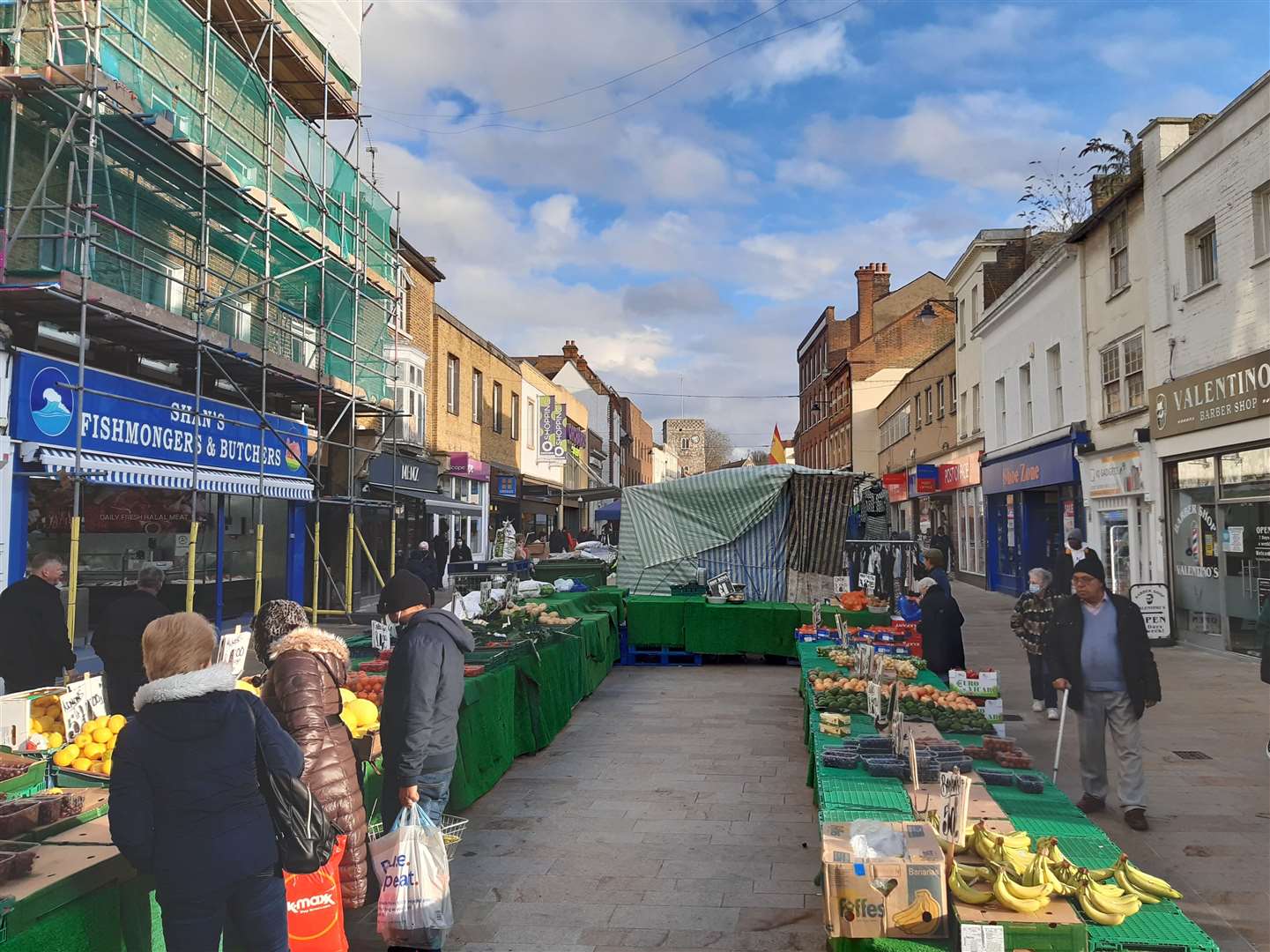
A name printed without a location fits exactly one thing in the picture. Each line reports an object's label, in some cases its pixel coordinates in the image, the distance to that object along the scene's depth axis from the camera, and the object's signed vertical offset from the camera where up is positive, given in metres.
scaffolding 10.67 +5.24
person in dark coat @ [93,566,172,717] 7.05 -0.72
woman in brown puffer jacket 4.38 -0.80
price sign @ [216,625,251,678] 6.56 -0.74
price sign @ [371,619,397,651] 9.03 -0.88
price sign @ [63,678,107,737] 5.46 -0.95
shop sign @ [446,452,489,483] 27.50 +2.50
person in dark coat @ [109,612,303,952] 3.19 -0.85
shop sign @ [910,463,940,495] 32.59 +2.38
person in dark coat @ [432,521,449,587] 23.12 -0.02
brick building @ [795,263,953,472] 47.16 +10.36
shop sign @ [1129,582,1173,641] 9.51 -0.65
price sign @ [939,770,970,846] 4.16 -1.22
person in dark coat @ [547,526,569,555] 28.98 +0.18
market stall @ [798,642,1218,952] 3.39 -1.40
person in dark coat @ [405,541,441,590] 18.70 -0.33
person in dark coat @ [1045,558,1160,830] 6.82 -1.02
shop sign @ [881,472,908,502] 38.22 +2.56
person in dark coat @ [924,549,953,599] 10.34 -0.26
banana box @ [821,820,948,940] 3.61 -1.40
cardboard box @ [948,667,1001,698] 7.68 -1.18
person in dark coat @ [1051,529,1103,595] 13.32 -0.29
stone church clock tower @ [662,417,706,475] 131.75 +15.77
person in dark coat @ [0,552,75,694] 6.93 -0.64
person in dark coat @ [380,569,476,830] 4.80 -0.82
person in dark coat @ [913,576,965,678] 9.96 -0.96
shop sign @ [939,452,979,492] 28.07 +2.32
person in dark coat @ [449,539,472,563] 24.77 -0.15
